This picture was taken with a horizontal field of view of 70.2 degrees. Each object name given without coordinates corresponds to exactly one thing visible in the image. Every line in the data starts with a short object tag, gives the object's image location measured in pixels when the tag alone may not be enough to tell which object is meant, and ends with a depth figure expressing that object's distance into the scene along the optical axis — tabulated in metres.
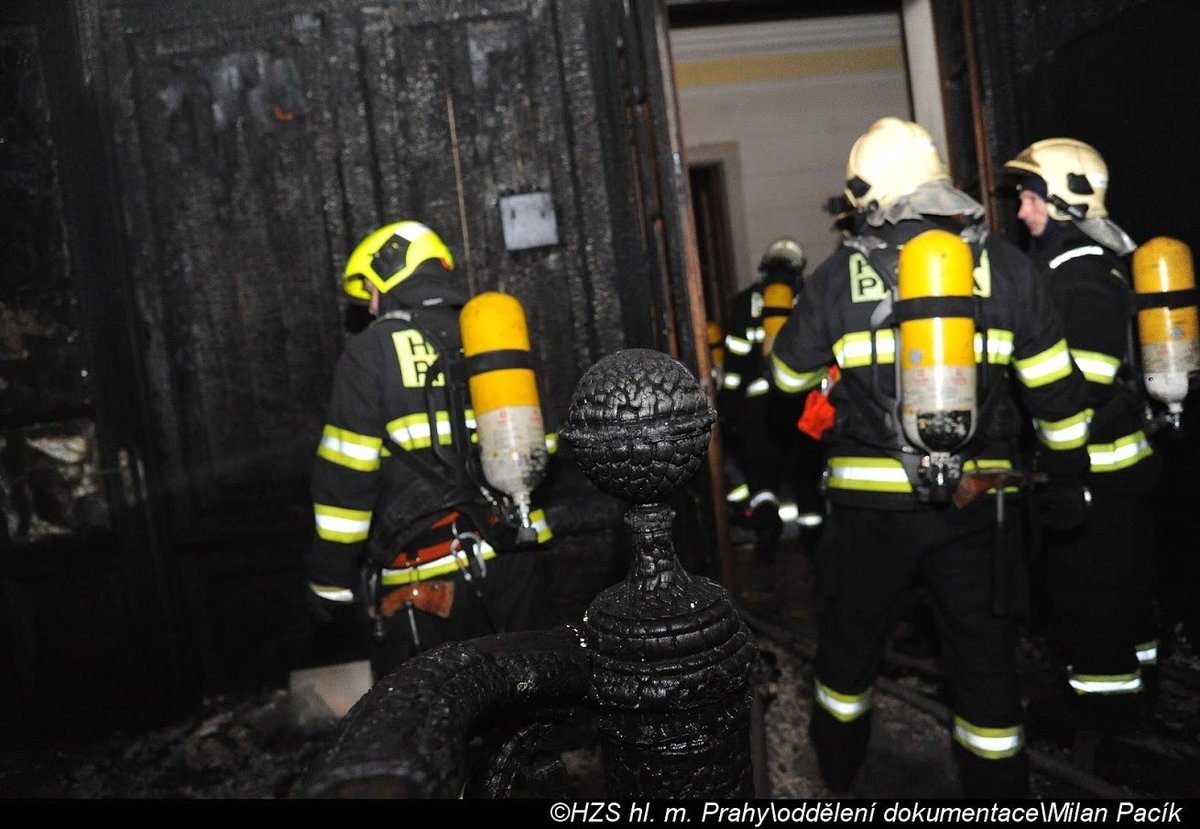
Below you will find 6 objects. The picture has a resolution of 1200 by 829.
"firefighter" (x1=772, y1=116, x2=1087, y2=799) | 2.65
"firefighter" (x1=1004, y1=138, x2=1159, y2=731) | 3.21
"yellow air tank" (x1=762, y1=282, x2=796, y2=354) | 5.79
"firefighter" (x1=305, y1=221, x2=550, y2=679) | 2.70
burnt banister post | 1.08
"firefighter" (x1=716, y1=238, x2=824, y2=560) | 5.96
